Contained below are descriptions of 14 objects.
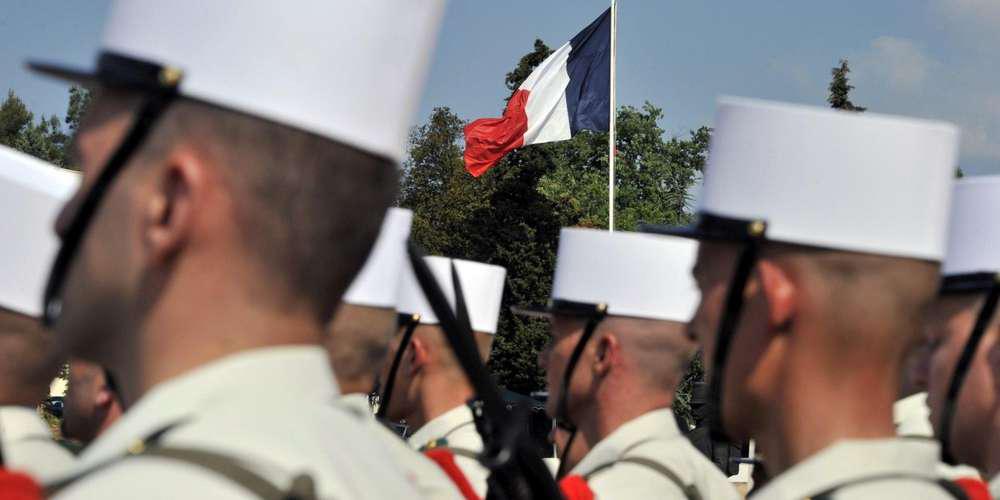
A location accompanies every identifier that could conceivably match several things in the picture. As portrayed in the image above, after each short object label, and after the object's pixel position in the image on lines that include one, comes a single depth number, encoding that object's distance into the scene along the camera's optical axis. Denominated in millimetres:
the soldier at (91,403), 4938
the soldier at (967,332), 4184
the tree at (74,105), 61950
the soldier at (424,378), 6891
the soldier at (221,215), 1956
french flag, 23719
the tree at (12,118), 79250
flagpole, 21016
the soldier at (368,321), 5695
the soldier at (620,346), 5543
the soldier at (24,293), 4281
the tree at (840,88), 35812
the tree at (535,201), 44469
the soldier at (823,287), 2777
